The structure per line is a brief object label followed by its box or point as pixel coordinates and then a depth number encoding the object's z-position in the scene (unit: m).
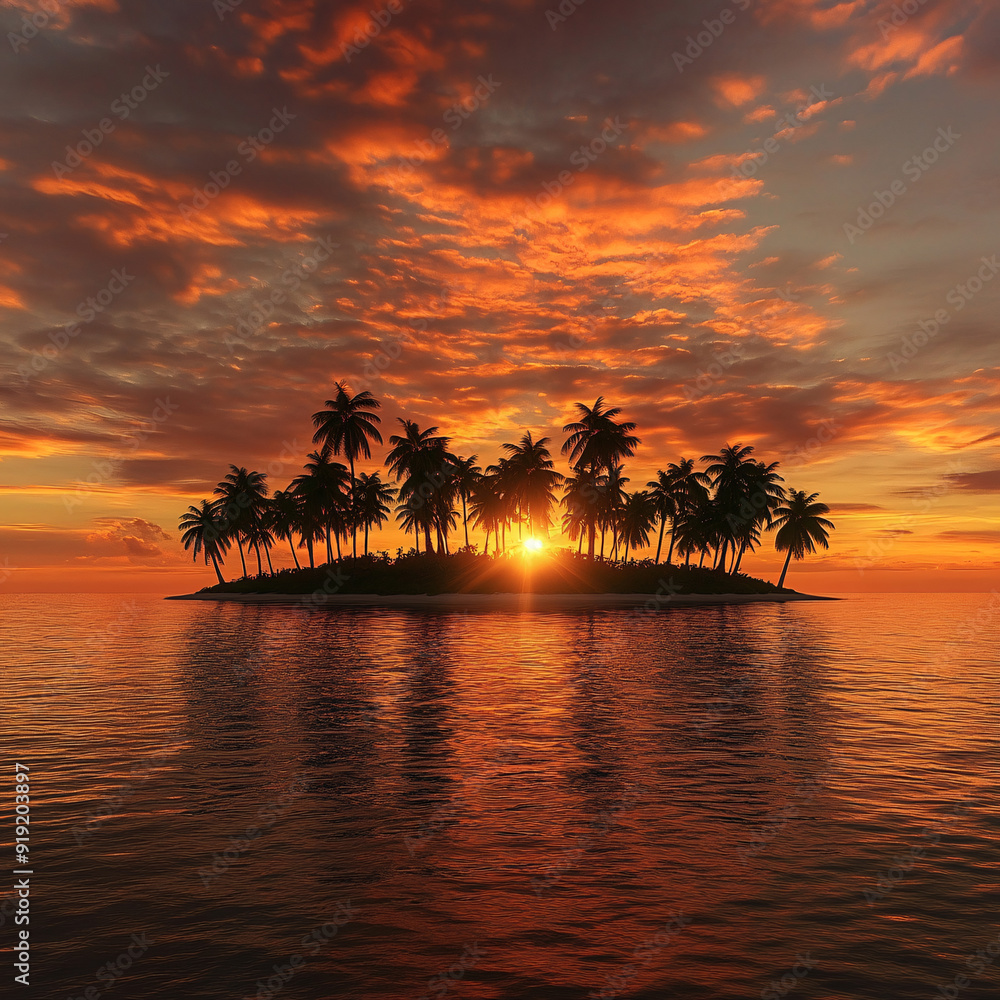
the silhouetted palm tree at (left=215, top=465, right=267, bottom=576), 112.31
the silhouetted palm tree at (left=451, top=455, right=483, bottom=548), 100.83
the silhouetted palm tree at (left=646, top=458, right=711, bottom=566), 105.31
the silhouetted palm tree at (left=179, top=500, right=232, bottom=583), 117.38
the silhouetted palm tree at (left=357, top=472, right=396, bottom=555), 105.38
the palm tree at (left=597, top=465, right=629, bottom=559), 98.94
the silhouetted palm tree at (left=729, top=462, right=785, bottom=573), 101.31
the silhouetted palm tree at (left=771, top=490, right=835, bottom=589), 106.75
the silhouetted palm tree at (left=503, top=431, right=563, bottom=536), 96.38
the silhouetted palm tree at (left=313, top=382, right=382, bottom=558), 87.69
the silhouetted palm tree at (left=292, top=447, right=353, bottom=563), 94.38
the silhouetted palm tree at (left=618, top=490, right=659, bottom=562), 115.62
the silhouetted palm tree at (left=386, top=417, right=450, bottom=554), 90.19
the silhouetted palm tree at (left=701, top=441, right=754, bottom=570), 100.88
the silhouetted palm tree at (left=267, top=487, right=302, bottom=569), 113.56
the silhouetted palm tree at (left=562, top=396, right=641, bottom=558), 86.25
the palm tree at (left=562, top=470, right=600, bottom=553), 94.56
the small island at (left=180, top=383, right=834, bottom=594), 89.06
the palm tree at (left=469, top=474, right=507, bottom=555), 107.56
